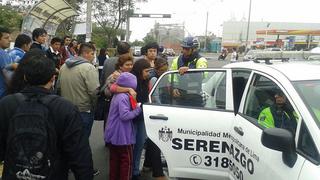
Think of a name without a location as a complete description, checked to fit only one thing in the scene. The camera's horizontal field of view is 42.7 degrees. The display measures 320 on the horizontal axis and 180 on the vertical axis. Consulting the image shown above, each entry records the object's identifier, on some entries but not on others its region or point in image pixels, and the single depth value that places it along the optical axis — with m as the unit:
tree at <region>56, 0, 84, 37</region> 24.70
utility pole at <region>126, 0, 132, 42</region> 31.39
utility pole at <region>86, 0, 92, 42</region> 14.20
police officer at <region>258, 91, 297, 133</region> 3.15
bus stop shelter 9.86
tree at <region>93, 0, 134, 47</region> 31.64
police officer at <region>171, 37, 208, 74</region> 5.67
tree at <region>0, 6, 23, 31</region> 18.78
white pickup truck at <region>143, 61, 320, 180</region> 2.72
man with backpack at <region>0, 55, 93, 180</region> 2.44
